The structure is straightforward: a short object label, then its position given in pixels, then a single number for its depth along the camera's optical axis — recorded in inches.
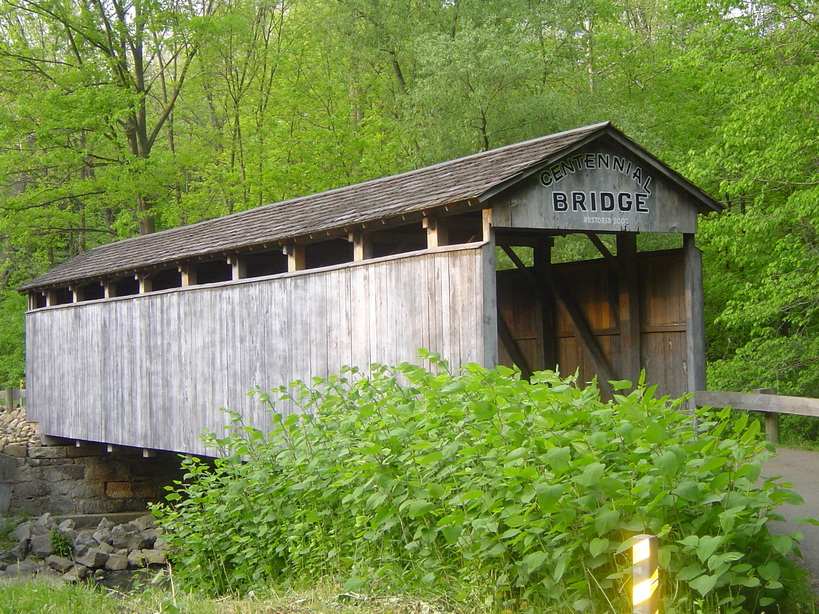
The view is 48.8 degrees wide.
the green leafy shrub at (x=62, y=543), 543.5
